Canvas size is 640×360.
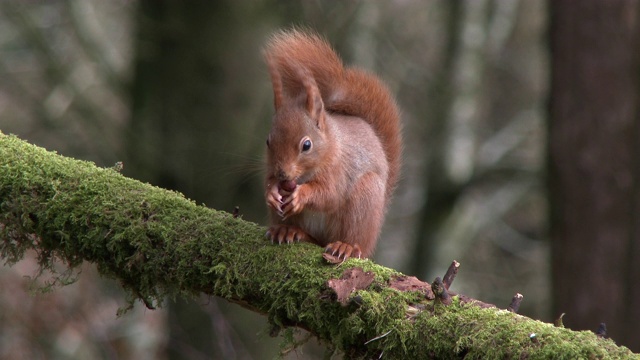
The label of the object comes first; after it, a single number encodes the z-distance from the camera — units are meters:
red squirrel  5.66
